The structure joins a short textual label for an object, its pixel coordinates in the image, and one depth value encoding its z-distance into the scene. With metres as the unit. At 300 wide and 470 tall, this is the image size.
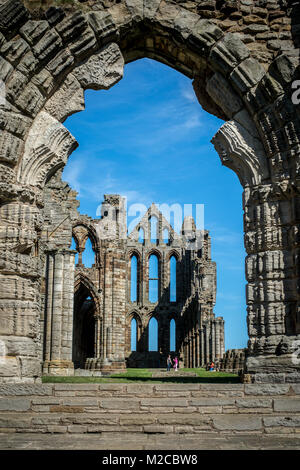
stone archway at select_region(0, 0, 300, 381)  7.89
